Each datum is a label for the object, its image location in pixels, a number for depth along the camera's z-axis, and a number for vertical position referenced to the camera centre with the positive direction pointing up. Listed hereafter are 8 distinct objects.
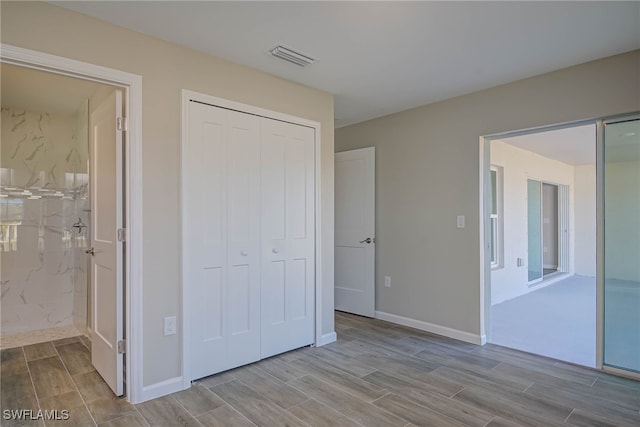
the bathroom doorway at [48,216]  3.15 -0.01
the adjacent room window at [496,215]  5.31 -0.02
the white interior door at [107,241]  2.39 -0.19
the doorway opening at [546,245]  3.77 -0.58
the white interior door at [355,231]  4.34 -0.22
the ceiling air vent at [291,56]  2.59 +1.20
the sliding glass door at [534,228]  6.40 -0.27
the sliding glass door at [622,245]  2.77 -0.25
